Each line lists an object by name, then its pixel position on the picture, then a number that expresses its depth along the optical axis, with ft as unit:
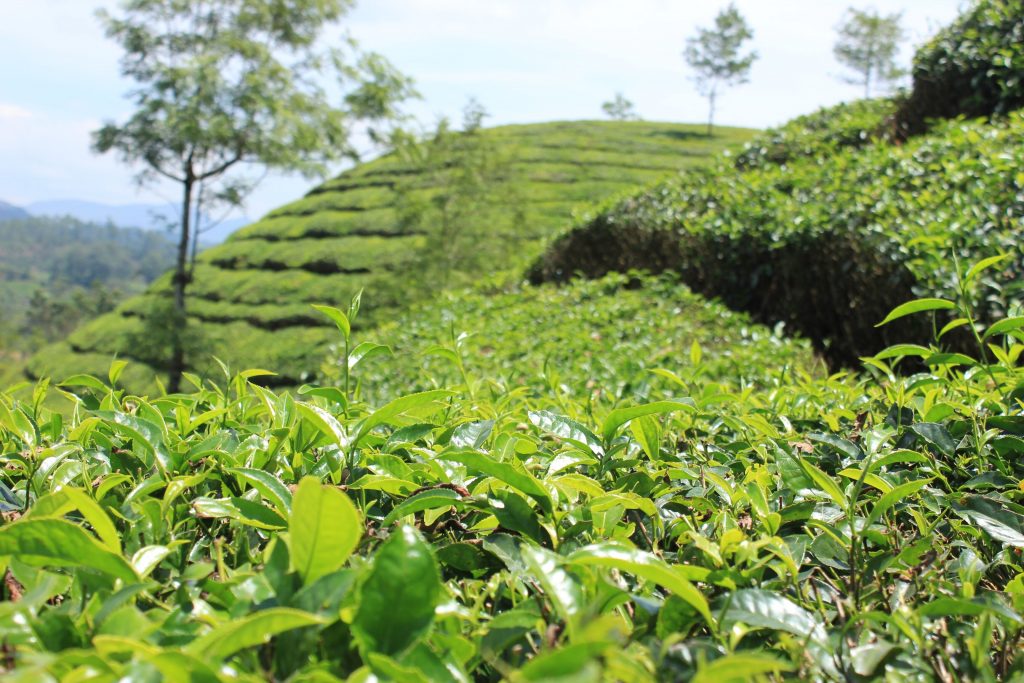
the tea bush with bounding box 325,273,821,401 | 13.74
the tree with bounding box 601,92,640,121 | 182.39
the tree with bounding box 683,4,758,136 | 139.74
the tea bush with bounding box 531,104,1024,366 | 13.47
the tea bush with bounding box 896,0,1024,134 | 20.94
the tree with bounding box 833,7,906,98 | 142.00
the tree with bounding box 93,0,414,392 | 53.62
